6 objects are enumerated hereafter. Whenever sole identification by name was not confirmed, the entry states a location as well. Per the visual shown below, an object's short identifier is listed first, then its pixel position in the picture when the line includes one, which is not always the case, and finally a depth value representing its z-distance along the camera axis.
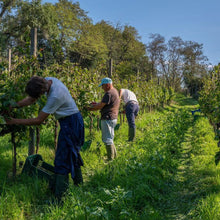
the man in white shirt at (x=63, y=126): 2.74
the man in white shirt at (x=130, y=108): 6.19
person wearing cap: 4.47
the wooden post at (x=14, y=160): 3.44
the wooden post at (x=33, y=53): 4.10
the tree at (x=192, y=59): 37.84
